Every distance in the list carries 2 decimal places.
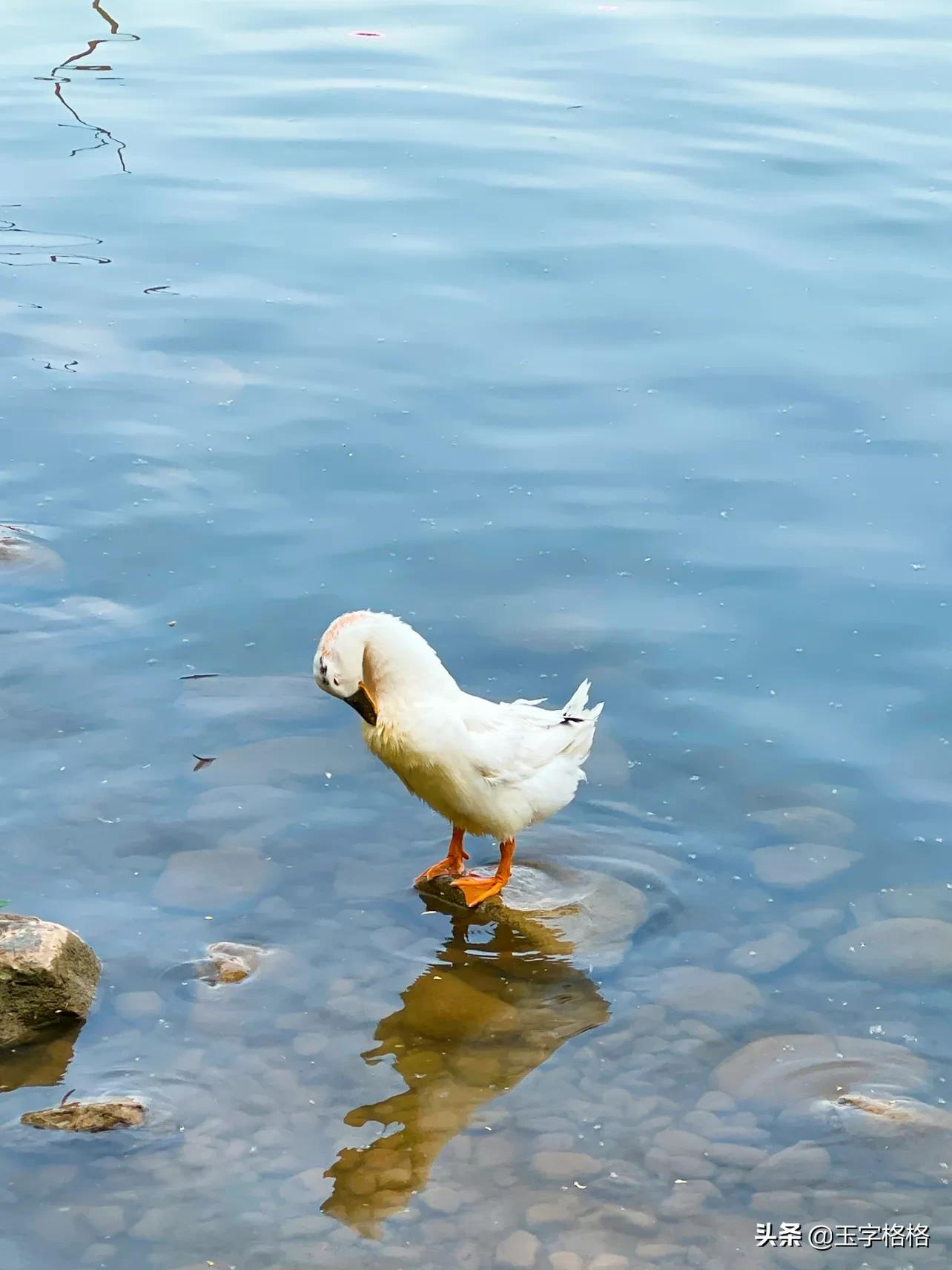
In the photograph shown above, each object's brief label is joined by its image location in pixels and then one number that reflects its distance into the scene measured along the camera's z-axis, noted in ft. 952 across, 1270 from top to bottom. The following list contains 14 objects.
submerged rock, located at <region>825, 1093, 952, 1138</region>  18.51
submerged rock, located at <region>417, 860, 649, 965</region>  21.98
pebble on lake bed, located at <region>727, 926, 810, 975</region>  21.39
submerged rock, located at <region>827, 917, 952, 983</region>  21.22
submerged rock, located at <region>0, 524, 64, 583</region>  29.86
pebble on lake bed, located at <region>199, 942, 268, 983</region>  20.80
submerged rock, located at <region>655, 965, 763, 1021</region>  20.62
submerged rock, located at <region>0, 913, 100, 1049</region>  18.71
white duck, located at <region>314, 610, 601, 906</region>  20.88
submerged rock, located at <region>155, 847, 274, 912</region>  22.34
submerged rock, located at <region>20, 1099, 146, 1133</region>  17.99
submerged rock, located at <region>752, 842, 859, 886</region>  23.04
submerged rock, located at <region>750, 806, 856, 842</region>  23.90
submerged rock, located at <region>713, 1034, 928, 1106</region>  19.24
